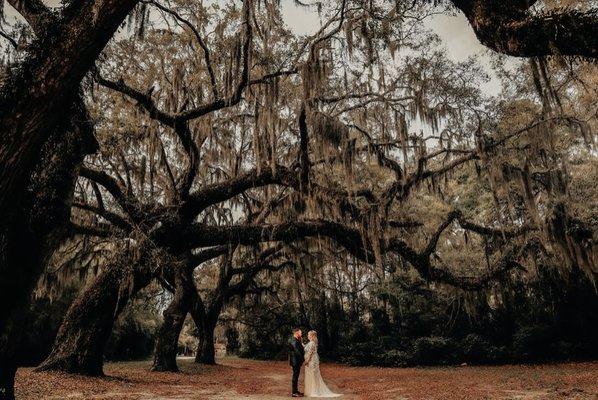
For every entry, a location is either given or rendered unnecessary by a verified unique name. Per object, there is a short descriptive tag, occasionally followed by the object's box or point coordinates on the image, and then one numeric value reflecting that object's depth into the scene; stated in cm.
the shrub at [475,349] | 1600
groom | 804
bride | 816
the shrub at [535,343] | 1518
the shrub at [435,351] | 1658
